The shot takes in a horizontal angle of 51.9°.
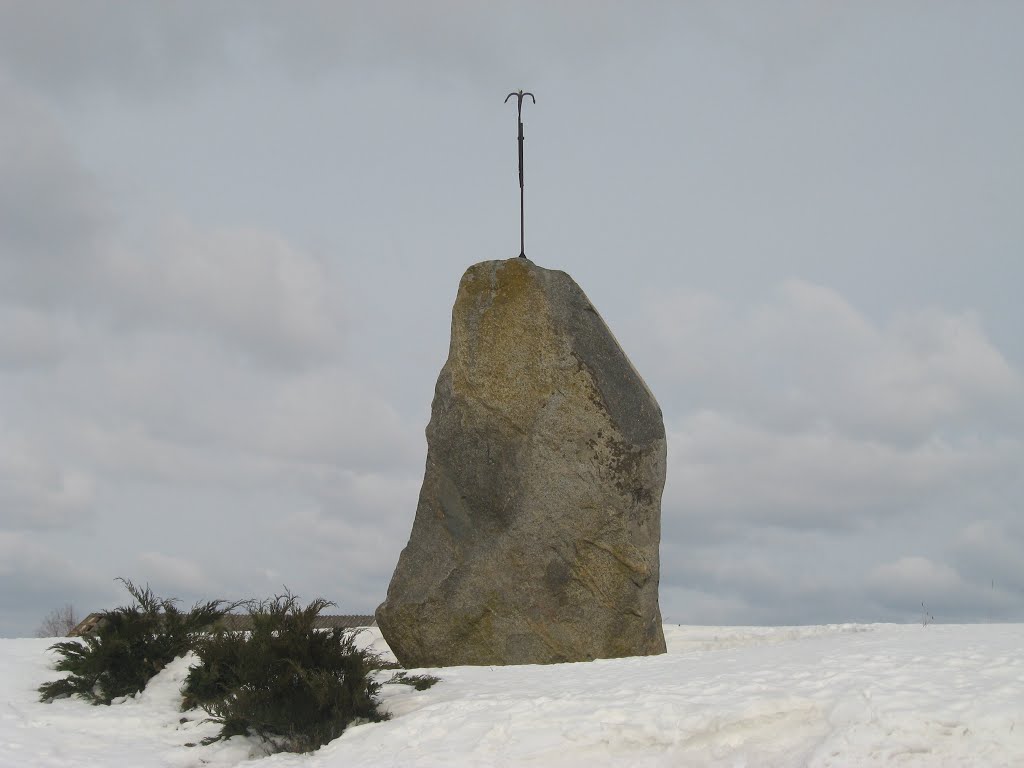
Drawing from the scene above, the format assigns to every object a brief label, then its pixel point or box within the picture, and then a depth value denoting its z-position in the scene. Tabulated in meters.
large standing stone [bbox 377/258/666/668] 11.13
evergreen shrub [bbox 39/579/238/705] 11.07
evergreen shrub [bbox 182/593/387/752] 8.80
